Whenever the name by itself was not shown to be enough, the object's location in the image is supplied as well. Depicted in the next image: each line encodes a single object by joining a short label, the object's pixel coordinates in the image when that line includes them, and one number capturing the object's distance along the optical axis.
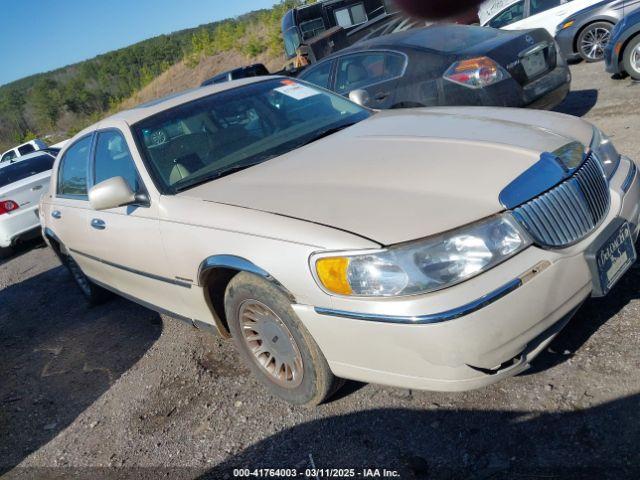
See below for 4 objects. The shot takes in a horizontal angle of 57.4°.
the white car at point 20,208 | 8.48
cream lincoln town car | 2.21
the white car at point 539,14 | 10.56
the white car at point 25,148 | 23.80
